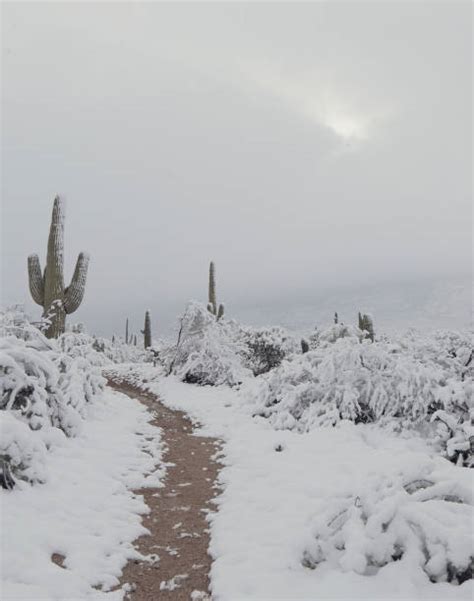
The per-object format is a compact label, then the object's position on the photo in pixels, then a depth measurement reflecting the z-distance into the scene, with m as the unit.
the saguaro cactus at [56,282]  12.87
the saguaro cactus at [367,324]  17.55
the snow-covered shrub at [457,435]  6.52
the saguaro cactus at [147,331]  32.27
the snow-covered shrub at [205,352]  15.95
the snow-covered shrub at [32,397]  5.02
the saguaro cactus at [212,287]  21.20
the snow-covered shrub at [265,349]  22.22
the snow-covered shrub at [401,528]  3.42
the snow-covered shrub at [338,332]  11.74
